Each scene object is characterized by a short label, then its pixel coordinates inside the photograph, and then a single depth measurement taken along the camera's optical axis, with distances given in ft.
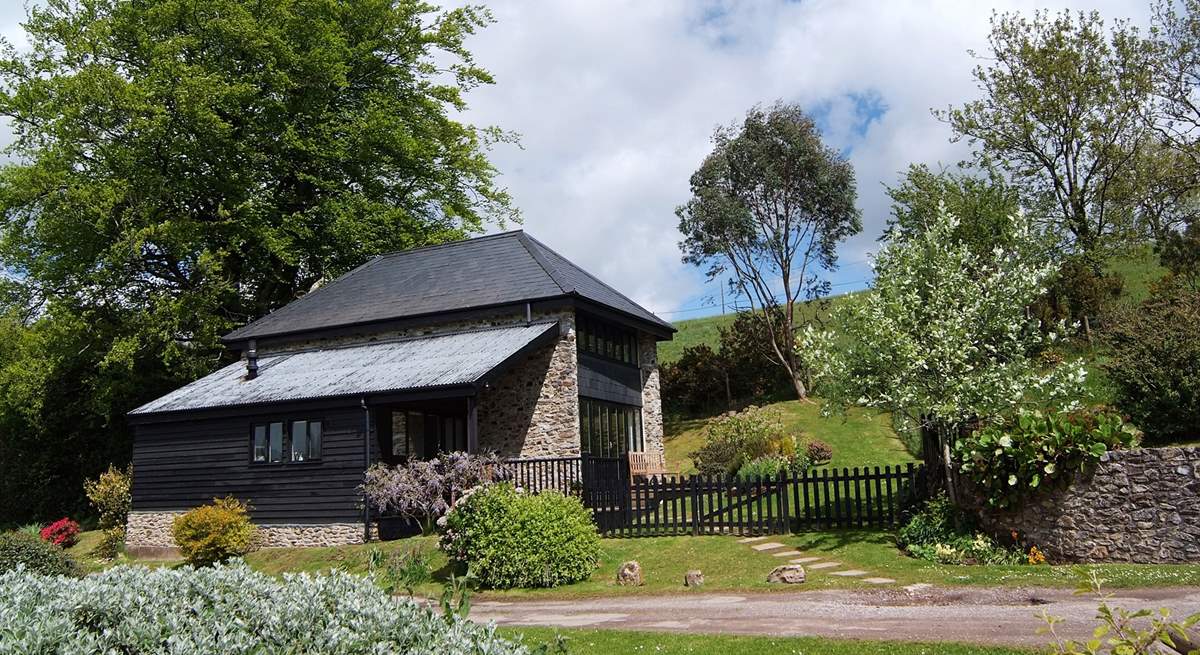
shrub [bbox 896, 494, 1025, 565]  39.31
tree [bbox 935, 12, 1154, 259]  93.61
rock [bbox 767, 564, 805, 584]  37.73
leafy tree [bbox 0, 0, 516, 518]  85.51
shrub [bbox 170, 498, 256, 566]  56.85
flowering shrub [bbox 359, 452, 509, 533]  54.70
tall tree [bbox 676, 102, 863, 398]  110.63
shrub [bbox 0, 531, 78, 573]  40.19
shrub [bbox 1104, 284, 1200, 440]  47.37
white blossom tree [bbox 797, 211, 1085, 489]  42.34
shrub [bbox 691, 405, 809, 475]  75.72
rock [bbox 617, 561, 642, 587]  41.55
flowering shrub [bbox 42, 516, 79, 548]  73.20
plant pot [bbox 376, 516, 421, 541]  58.54
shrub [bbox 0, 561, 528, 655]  11.74
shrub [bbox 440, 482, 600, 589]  43.24
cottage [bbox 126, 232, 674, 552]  60.39
